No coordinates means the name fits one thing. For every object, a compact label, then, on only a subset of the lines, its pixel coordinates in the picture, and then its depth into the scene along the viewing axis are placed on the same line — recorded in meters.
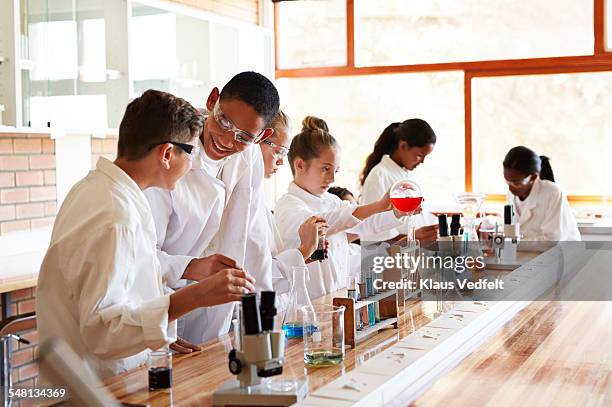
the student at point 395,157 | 5.07
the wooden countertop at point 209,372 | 1.79
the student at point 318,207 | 3.68
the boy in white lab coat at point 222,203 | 2.44
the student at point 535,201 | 5.44
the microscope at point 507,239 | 4.12
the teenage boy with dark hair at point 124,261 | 1.83
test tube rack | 2.23
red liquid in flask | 3.29
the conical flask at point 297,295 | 2.22
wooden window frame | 6.73
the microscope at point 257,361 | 1.65
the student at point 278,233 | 2.96
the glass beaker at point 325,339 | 2.02
